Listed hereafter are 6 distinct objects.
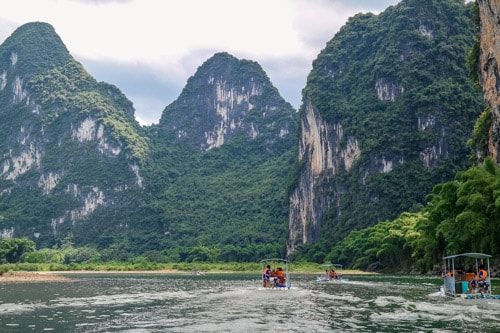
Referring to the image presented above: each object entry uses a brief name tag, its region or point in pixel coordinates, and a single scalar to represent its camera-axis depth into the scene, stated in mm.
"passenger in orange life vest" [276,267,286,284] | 37325
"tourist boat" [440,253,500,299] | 25906
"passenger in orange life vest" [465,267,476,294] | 27986
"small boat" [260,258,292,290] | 36969
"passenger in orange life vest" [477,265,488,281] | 26078
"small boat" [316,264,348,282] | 48688
